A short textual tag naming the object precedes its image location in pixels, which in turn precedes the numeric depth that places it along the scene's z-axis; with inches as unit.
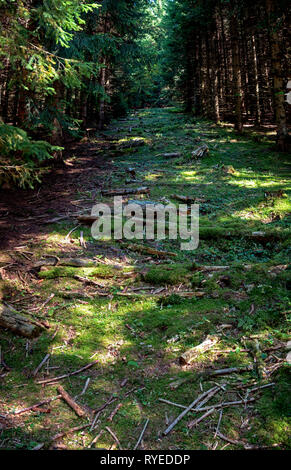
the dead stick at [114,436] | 118.6
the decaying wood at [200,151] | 641.6
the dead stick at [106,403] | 134.8
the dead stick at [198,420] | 125.9
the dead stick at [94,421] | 125.9
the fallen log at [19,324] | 175.9
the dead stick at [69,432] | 119.5
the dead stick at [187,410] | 124.4
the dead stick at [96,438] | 117.8
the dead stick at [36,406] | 130.5
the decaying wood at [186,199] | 401.1
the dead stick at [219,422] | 121.3
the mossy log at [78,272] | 238.1
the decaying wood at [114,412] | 130.1
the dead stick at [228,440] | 115.2
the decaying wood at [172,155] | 660.7
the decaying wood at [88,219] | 327.6
